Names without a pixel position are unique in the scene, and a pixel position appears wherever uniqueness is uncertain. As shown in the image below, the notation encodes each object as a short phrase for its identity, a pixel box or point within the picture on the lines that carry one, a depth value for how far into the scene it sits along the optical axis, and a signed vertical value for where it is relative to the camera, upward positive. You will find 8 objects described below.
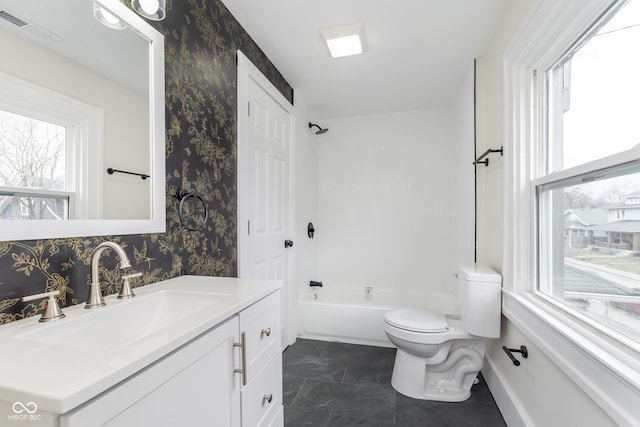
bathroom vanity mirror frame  1.00 +0.27
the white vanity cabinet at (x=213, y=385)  0.56 -0.43
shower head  3.23 +0.92
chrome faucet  0.91 -0.18
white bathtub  2.64 -0.96
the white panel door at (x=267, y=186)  2.02 +0.21
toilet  1.74 -0.81
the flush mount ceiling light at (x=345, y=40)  1.87 +1.13
